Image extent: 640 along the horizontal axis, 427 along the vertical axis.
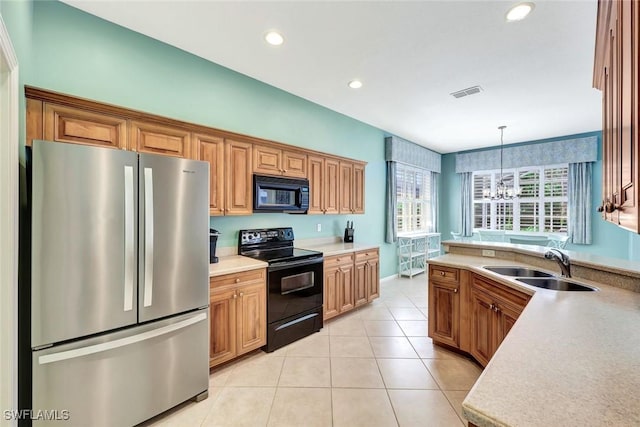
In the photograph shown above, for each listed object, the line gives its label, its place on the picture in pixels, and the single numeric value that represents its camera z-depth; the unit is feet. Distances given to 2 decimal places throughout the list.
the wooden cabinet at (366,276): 12.12
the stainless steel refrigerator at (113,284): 4.73
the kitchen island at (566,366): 2.34
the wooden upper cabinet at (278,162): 9.35
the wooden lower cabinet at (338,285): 10.77
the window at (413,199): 19.35
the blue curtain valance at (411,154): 17.15
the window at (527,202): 18.85
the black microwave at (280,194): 9.31
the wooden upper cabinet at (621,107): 2.38
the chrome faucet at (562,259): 6.80
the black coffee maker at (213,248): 8.29
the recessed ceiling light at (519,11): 6.45
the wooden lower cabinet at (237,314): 7.43
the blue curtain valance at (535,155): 16.92
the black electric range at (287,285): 8.75
